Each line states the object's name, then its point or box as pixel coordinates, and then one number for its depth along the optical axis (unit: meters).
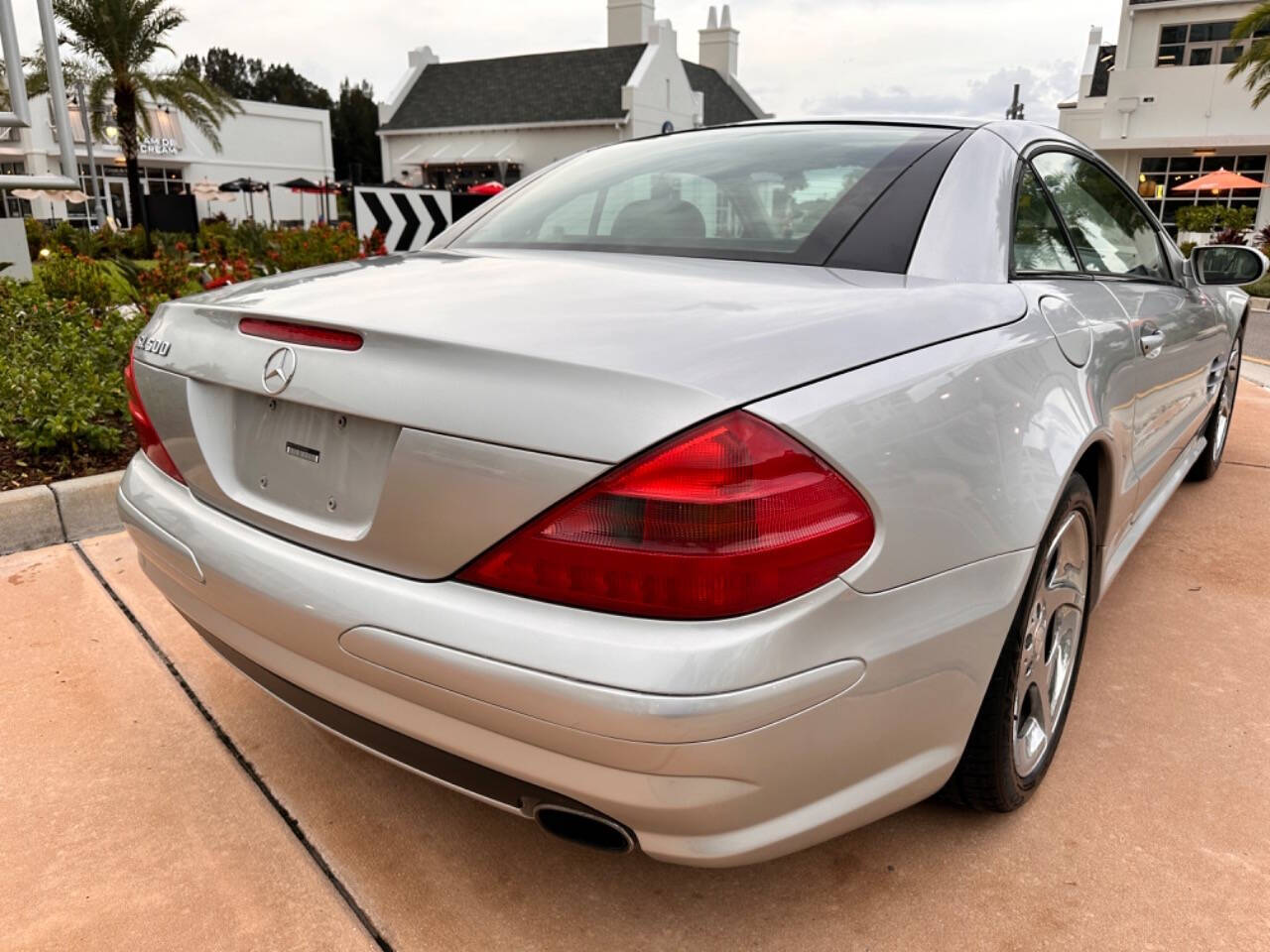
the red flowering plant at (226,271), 5.91
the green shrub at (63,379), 4.05
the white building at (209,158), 35.31
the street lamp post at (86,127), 26.92
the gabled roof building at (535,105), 37.47
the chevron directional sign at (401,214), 5.14
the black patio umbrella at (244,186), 35.16
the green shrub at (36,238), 17.32
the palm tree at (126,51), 22.00
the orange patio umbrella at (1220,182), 24.81
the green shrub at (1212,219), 23.73
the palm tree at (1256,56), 22.61
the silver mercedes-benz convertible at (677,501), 1.36
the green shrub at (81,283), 7.98
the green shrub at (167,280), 6.74
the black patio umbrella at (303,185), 33.22
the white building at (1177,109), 28.25
